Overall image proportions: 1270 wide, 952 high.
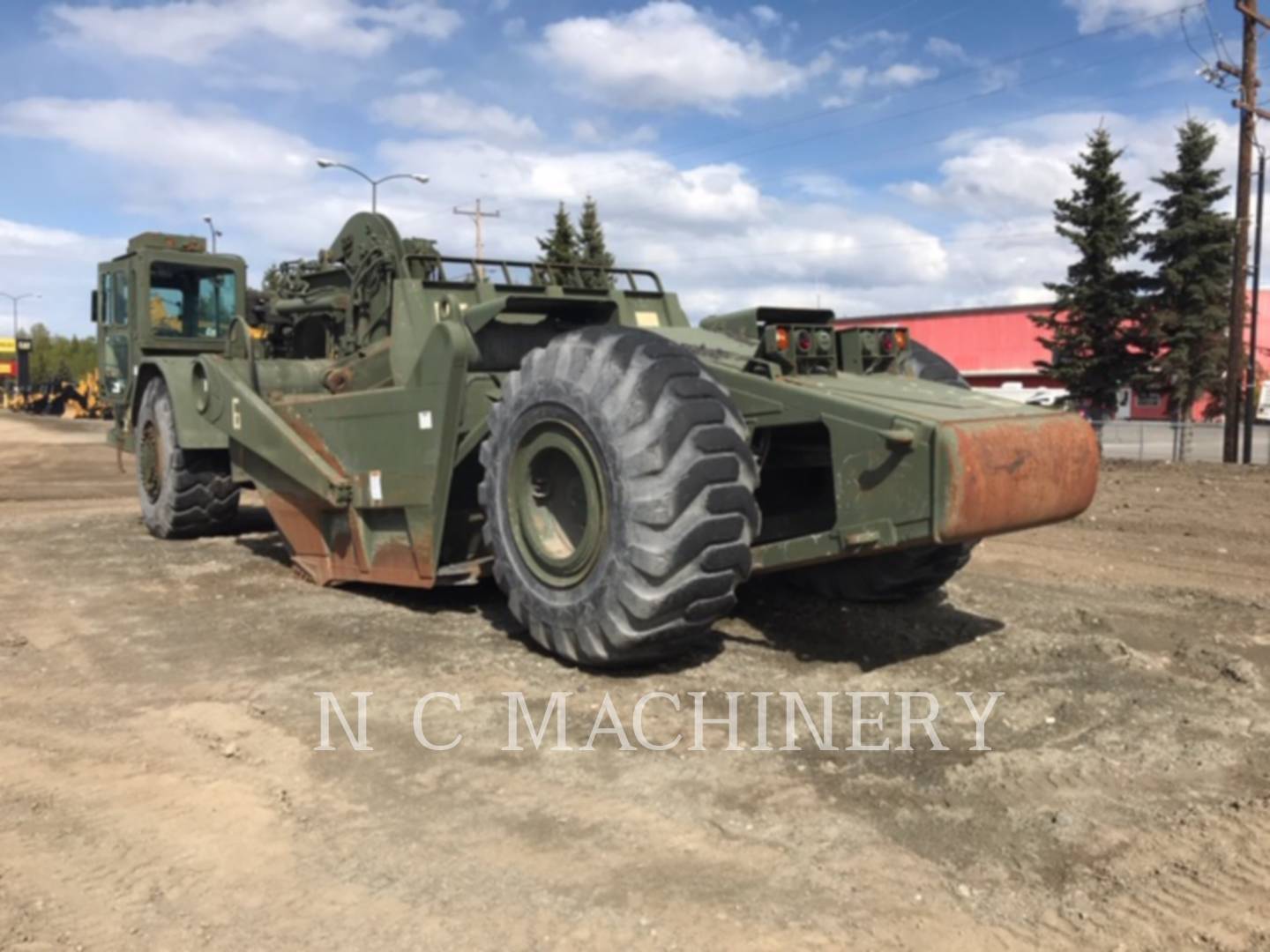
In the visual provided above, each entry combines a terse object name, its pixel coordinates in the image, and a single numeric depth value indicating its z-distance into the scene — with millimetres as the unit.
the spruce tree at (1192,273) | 33562
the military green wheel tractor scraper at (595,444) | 4891
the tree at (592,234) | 44438
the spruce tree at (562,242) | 44469
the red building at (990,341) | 55344
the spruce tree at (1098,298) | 32438
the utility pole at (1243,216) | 20594
